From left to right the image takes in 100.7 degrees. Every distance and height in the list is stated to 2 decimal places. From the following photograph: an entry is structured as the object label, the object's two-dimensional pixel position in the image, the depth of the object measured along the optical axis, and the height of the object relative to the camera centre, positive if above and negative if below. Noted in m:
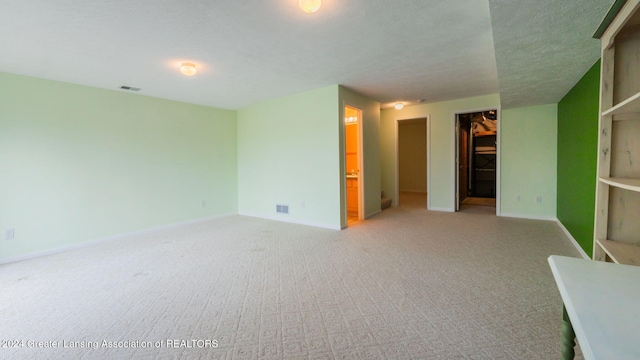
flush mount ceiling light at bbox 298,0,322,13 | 1.93 +1.16
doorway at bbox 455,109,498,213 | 7.17 -0.01
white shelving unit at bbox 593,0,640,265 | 1.53 +0.06
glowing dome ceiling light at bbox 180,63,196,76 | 3.13 +1.15
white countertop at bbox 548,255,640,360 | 0.57 -0.41
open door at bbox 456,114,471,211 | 5.74 +0.10
